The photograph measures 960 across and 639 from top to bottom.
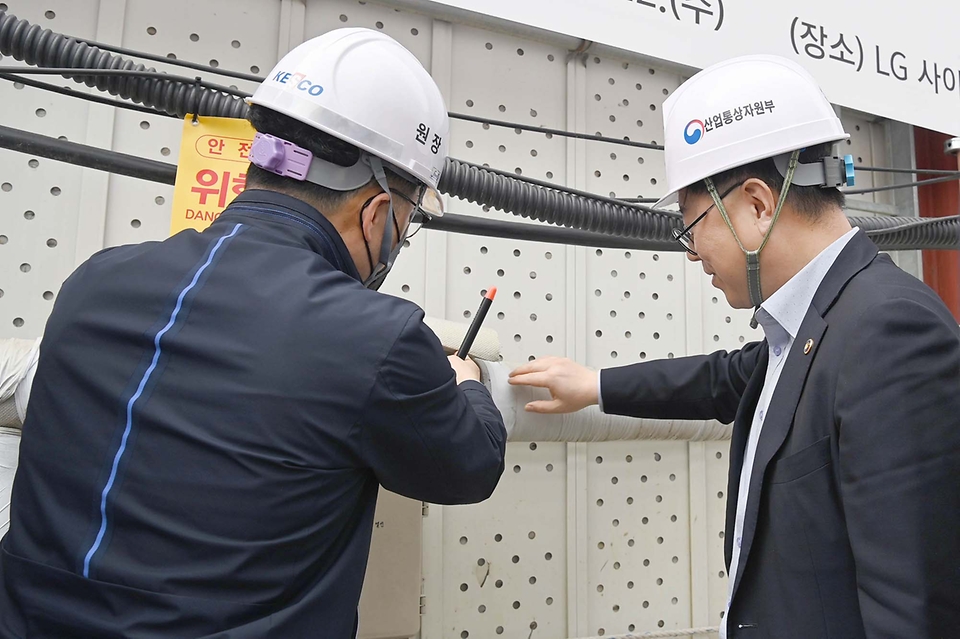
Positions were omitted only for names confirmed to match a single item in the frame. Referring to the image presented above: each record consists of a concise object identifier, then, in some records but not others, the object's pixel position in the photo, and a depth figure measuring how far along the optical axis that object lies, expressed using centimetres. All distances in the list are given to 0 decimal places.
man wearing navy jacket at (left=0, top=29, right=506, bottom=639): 56
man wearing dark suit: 59
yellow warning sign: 93
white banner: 92
